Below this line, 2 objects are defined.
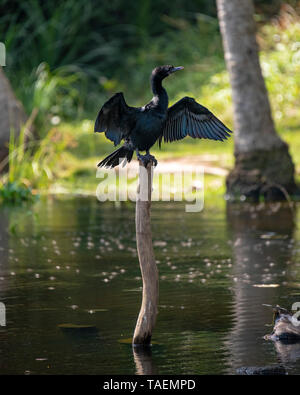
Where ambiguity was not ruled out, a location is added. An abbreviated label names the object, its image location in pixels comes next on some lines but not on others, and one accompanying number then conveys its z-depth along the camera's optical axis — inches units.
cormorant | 382.2
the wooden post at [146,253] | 378.9
